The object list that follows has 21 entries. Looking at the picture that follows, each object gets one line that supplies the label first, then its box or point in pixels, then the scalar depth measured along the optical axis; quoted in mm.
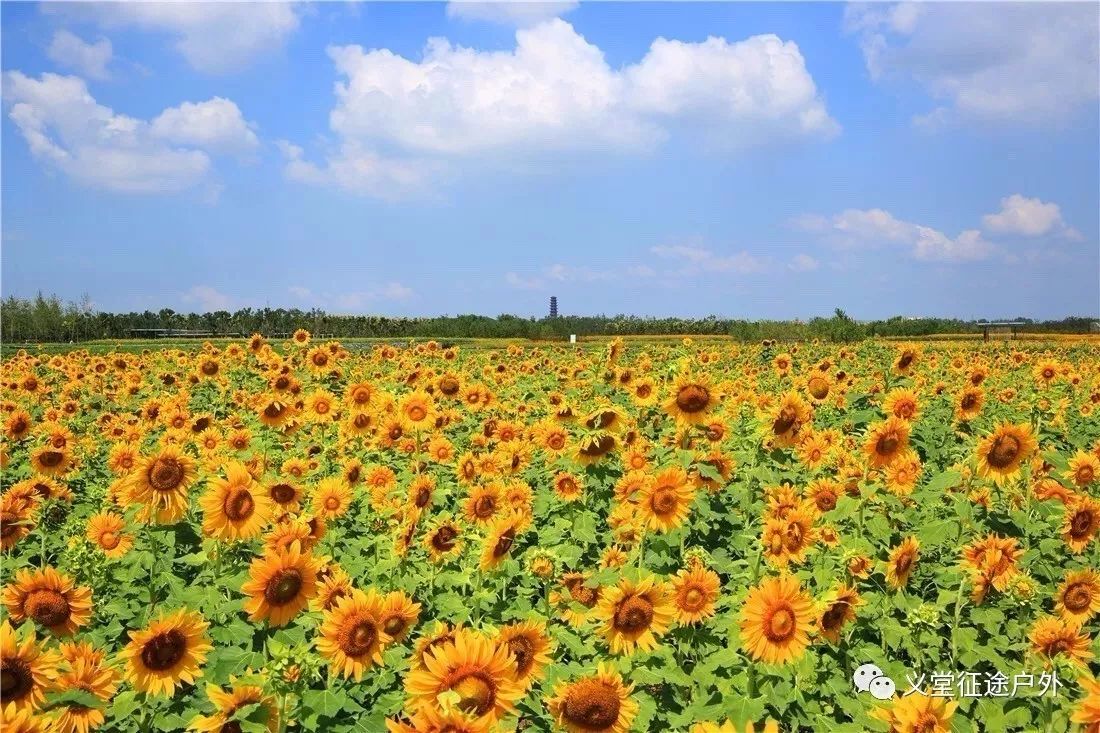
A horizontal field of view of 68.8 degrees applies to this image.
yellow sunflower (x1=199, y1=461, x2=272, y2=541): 3734
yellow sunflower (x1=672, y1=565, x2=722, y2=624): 3307
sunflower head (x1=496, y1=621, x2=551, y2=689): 2629
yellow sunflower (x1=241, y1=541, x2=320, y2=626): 3129
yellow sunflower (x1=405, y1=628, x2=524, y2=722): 2189
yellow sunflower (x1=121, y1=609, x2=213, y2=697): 2840
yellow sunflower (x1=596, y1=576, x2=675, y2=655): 3059
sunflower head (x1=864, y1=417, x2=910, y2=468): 4656
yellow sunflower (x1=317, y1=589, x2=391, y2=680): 2838
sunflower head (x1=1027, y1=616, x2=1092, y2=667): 3236
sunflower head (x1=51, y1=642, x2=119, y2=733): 2449
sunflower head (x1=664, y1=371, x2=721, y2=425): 4582
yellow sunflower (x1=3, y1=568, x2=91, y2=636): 3145
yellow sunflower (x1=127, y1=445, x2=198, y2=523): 3914
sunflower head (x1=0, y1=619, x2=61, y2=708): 2277
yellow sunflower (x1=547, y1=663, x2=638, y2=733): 2496
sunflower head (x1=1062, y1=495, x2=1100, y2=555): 4316
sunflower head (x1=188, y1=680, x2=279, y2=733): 2459
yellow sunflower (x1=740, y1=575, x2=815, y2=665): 2959
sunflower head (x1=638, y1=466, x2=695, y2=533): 4039
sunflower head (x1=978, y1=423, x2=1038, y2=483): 4562
